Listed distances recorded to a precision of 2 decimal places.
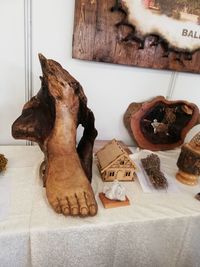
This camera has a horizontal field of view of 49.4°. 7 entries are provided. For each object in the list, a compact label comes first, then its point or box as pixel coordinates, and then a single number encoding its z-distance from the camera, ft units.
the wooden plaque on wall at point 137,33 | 2.49
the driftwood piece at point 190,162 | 2.37
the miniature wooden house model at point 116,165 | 2.29
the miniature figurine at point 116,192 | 2.03
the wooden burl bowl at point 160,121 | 3.05
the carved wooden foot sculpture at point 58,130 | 1.88
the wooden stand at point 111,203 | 1.98
